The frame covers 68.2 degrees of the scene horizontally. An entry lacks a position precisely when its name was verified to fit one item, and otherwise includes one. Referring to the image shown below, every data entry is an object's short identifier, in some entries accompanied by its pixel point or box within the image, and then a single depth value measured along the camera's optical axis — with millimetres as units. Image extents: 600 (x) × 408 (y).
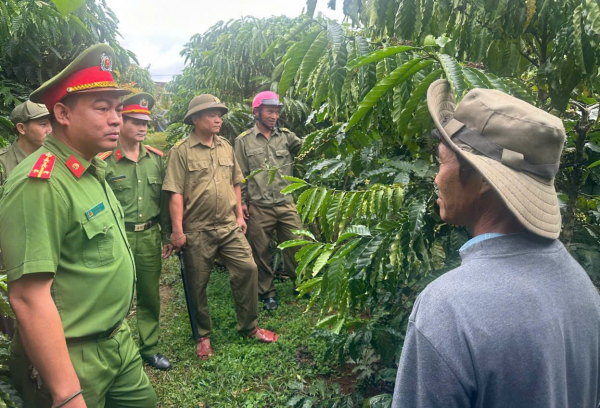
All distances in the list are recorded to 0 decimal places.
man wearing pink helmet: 4613
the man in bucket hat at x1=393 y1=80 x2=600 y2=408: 886
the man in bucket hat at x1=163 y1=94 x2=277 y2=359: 3783
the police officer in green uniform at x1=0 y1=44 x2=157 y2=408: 1549
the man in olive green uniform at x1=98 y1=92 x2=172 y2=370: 3449
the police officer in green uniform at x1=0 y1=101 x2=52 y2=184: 3469
